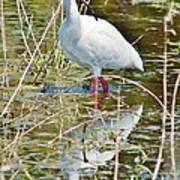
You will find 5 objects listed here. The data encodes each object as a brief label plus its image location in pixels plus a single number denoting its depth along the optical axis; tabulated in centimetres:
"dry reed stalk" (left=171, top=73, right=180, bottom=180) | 1054
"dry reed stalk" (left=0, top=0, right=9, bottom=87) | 1631
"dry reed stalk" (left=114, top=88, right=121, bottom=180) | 1052
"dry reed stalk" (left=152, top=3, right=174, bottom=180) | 988
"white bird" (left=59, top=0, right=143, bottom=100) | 1848
